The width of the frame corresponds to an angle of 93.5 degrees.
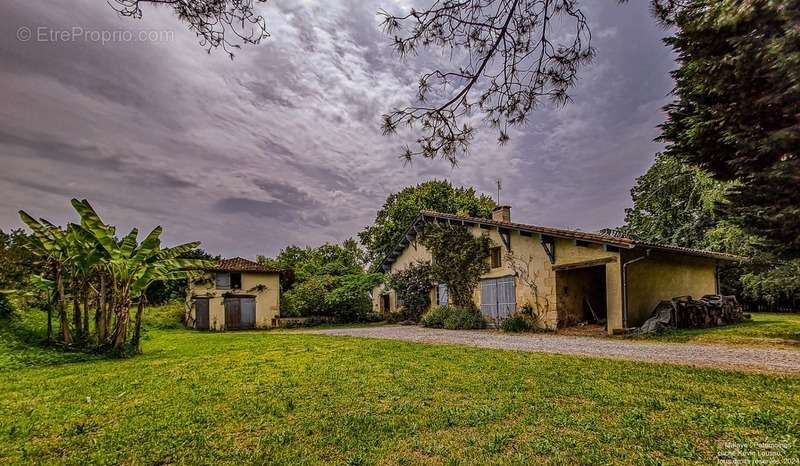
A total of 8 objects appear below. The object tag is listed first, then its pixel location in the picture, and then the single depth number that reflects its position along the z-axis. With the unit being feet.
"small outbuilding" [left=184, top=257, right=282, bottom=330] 72.33
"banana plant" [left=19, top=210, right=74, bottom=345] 27.07
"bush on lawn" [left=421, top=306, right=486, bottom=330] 53.83
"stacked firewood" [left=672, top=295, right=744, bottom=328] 40.93
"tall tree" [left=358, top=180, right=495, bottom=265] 105.81
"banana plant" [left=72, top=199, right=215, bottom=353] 27.32
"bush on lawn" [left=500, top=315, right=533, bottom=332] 47.32
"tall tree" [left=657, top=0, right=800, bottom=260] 8.87
